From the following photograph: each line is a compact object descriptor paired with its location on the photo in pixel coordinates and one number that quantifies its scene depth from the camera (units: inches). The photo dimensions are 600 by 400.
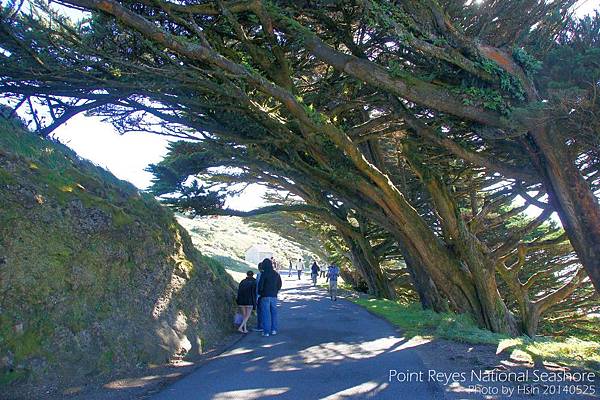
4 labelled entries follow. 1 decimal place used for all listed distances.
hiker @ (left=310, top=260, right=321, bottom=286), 1160.6
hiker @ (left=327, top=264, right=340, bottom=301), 721.0
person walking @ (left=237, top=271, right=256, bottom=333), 365.4
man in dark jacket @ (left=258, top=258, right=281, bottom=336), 362.3
